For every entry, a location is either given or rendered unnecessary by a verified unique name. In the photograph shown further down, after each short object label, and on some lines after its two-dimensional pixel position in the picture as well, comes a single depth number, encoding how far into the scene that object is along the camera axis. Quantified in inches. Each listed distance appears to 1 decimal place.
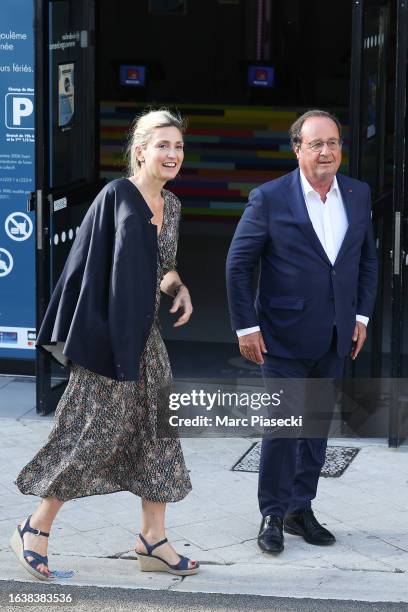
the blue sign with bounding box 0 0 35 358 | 311.1
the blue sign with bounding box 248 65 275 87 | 725.9
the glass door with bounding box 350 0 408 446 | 264.1
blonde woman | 193.9
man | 211.6
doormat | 262.2
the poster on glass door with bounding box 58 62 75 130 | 301.7
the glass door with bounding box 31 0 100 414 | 285.7
